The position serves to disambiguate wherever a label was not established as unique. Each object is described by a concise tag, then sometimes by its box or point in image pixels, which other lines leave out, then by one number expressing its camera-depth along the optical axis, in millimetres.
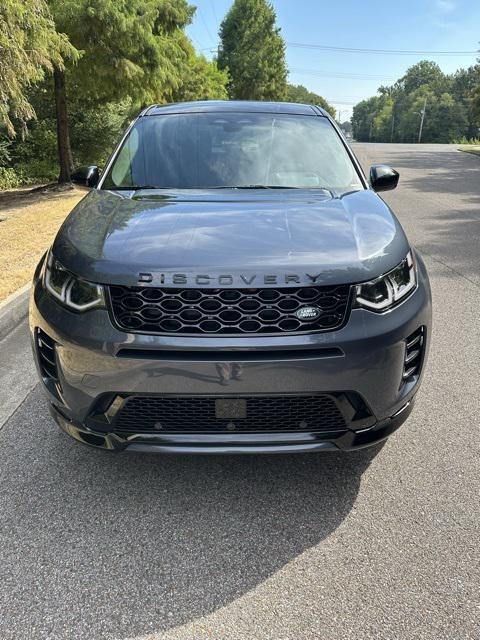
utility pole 105162
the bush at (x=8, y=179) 17538
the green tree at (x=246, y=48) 53469
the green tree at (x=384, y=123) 138275
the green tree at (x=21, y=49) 7938
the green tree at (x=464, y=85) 106694
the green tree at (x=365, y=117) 166625
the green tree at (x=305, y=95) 136475
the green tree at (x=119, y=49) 11961
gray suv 2182
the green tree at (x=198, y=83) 23469
